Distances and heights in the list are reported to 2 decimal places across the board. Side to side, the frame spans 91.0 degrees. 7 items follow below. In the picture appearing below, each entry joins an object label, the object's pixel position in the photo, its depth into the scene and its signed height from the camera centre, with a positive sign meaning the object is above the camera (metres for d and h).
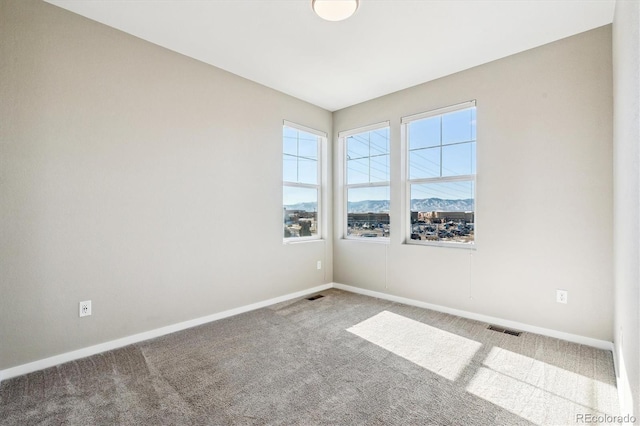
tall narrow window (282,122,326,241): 4.13 +0.45
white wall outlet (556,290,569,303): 2.77 -0.71
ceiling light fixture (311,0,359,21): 2.20 +1.48
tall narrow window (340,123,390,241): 4.21 +0.45
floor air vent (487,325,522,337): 2.92 -1.09
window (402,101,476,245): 3.43 +0.48
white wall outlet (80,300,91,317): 2.48 -0.75
